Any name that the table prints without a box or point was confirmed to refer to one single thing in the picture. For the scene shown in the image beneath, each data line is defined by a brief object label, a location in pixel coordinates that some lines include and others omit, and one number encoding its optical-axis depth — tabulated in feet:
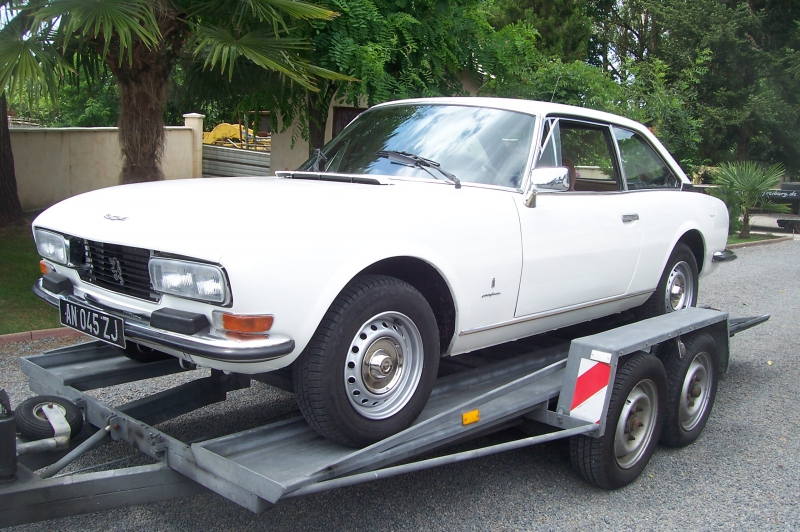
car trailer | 8.53
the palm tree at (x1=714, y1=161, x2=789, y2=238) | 49.19
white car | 8.68
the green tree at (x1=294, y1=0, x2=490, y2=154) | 25.14
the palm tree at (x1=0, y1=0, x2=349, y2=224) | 18.69
